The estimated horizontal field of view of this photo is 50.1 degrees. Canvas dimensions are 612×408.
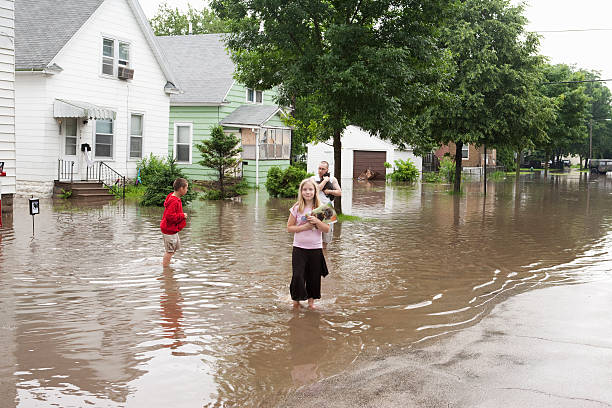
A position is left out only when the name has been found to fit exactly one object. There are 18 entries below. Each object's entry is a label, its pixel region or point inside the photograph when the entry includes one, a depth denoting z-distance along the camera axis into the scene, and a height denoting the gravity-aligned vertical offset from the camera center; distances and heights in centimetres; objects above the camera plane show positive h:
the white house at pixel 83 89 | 2344 +294
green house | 3251 +270
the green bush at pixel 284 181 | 2719 -53
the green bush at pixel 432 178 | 4818 -48
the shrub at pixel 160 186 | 2127 -65
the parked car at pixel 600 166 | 8083 +110
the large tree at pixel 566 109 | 5678 +576
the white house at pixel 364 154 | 5059 +129
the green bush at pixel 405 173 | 4751 -14
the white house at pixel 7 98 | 1714 +173
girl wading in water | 811 -102
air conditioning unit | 2634 +374
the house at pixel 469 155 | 6193 +164
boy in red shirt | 1056 -89
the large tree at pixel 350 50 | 1695 +330
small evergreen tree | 2506 +67
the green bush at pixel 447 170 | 4784 +12
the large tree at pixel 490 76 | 2970 +442
